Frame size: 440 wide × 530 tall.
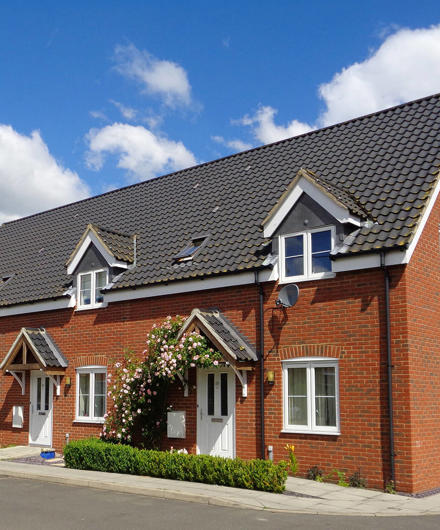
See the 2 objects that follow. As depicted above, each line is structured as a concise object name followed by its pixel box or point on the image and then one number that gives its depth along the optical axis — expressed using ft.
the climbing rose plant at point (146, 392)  54.90
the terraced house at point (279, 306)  44.65
